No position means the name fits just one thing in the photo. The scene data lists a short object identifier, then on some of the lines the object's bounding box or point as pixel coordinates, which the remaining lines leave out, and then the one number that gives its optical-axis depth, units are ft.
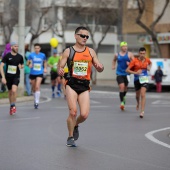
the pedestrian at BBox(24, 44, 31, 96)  83.76
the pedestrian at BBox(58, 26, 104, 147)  35.35
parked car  111.14
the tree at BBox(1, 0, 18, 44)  180.14
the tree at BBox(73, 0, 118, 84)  156.19
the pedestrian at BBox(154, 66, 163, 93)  110.01
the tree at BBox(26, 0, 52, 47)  180.52
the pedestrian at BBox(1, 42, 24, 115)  55.62
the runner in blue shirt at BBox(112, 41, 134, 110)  61.21
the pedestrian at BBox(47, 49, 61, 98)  83.20
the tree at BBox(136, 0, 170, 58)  125.18
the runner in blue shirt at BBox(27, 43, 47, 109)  63.36
